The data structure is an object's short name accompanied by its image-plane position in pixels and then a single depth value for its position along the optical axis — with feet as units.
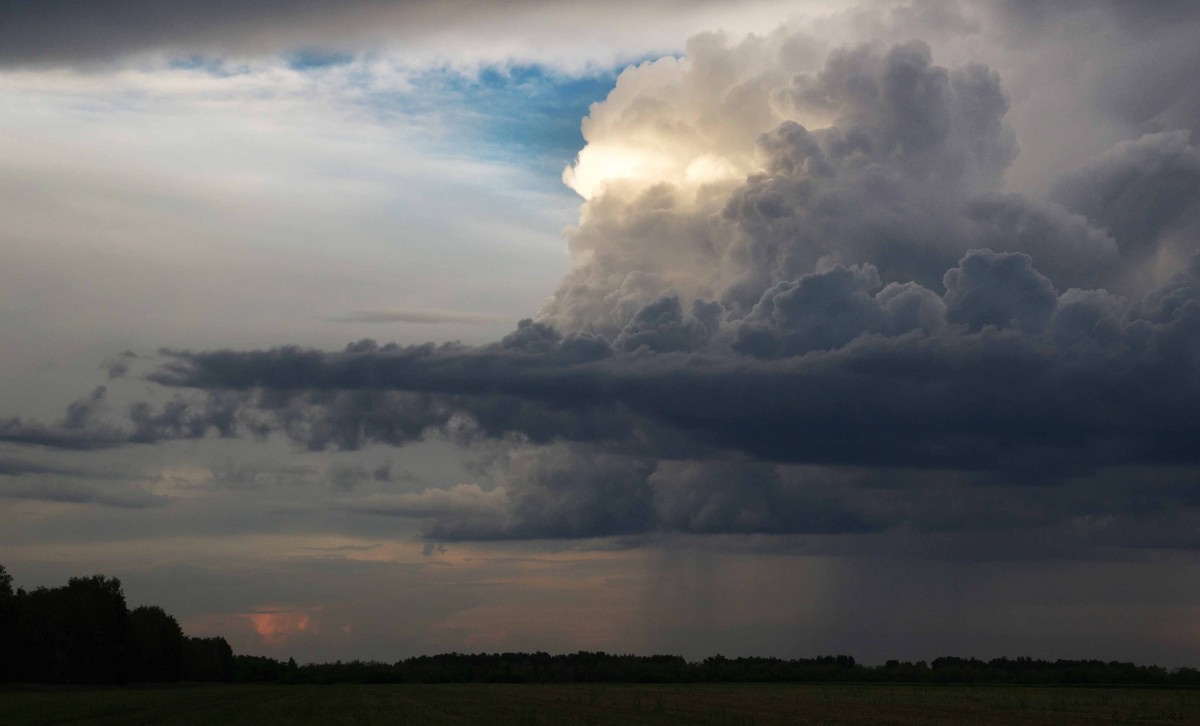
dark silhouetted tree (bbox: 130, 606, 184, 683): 597.11
